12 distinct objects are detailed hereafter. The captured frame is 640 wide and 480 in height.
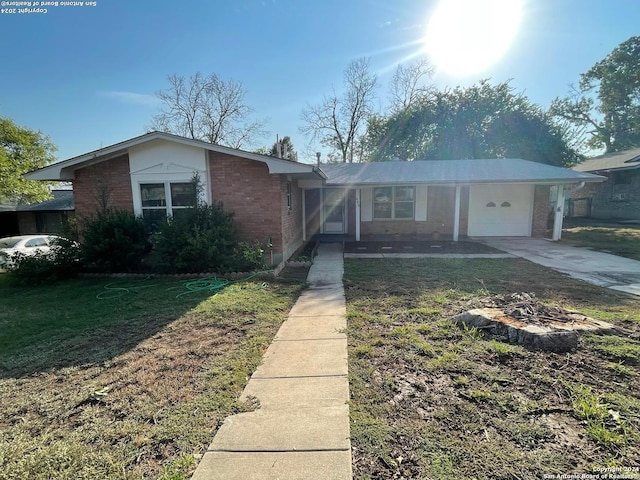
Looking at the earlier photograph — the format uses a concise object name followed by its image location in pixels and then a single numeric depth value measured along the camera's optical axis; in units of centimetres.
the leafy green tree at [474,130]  2214
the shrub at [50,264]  746
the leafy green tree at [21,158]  1719
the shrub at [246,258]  767
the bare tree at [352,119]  2933
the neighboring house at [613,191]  1867
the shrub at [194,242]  738
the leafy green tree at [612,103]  3030
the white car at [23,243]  1230
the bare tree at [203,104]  2853
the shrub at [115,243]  768
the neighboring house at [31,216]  2120
